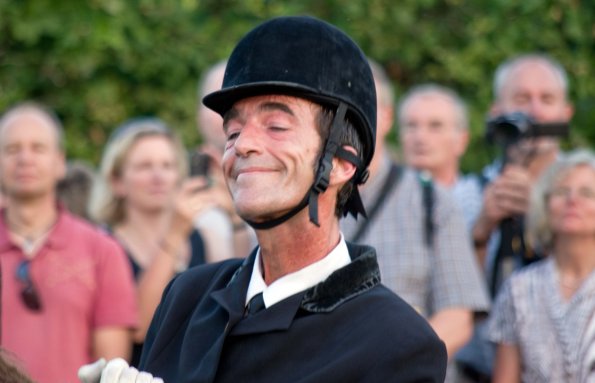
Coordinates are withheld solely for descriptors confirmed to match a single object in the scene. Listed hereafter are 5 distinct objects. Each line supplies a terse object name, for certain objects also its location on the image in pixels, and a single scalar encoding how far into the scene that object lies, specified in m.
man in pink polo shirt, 11.89
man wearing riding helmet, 6.72
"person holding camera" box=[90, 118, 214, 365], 12.62
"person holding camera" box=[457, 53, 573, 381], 13.04
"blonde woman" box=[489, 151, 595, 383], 11.95
